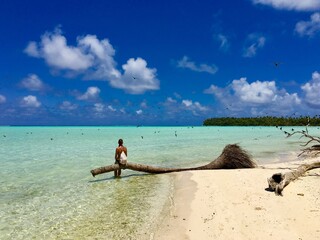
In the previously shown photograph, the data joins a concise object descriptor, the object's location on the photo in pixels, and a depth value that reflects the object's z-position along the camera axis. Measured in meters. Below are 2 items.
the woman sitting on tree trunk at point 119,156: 14.52
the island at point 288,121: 125.84
